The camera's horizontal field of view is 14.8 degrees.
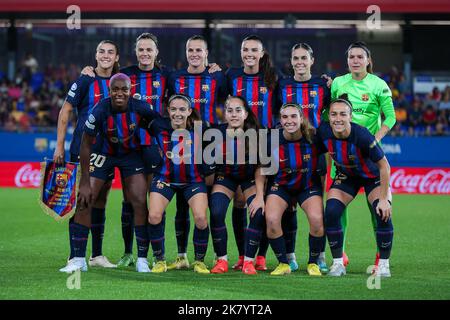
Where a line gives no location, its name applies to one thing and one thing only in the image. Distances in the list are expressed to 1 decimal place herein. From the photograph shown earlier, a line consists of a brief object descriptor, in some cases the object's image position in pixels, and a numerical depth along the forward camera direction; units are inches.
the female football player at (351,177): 551.3
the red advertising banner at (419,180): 1344.8
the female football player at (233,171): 576.4
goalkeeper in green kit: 609.5
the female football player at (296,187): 569.7
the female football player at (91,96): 594.7
